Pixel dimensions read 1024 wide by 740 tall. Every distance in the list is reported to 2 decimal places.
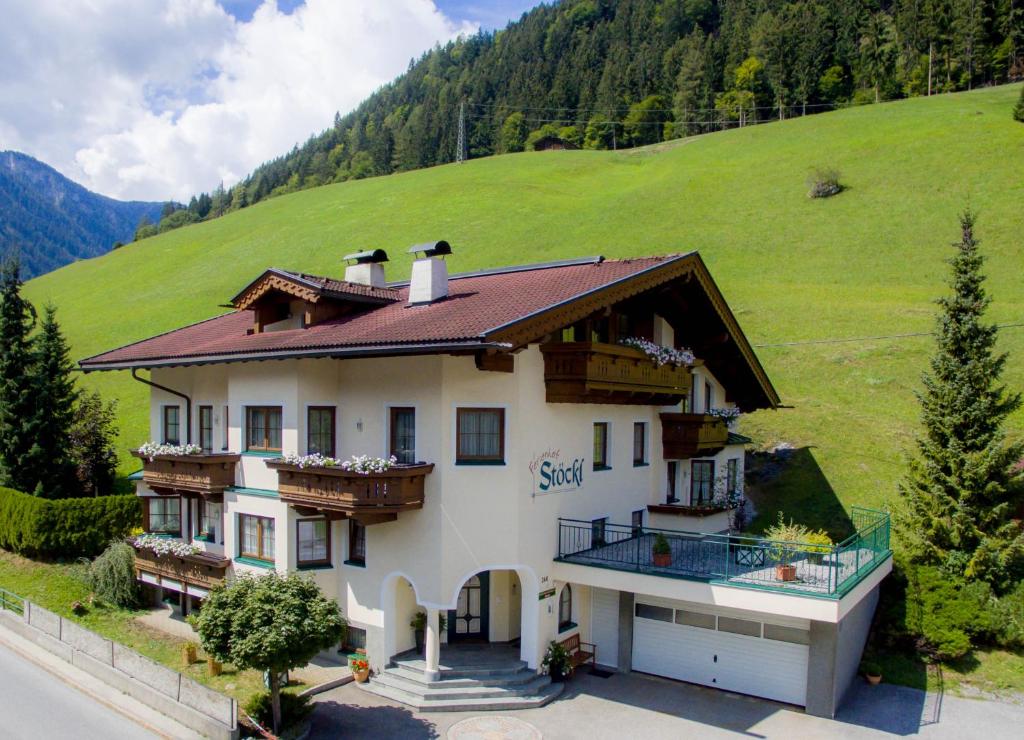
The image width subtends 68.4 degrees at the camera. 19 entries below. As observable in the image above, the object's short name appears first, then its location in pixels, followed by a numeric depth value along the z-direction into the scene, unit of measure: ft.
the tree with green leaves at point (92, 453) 98.89
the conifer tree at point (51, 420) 91.81
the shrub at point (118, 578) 75.25
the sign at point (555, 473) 57.77
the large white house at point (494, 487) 54.19
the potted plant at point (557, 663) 58.18
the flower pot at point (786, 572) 51.96
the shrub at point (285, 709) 49.14
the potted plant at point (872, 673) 59.72
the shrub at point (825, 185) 209.01
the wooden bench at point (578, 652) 61.41
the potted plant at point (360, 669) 57.80
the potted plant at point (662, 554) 56.59
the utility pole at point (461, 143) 415.44
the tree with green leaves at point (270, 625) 46.11
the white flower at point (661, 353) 64.69
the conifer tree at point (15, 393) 91.25
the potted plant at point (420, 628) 60.03
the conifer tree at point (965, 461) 65.31
